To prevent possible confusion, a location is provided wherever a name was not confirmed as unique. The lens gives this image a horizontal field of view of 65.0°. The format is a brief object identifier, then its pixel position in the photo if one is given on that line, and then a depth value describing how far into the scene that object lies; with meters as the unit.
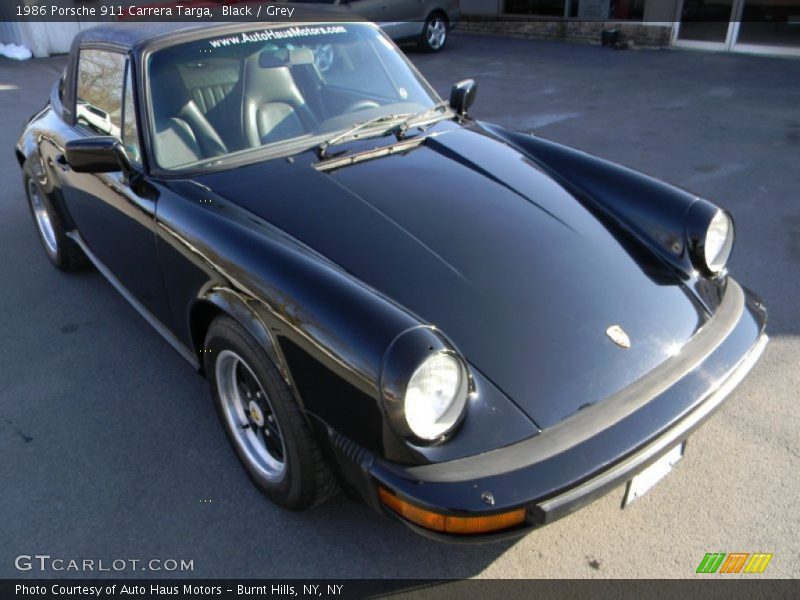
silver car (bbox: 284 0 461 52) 10.76
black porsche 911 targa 1.71
